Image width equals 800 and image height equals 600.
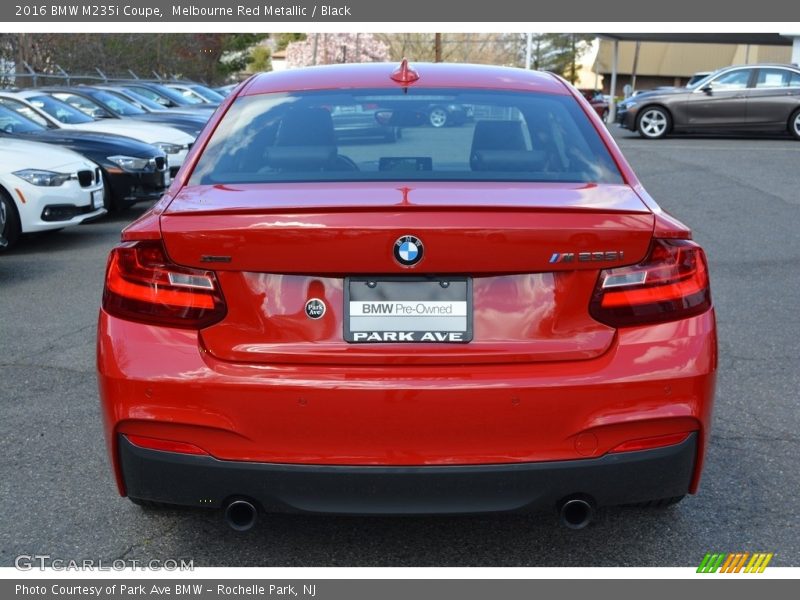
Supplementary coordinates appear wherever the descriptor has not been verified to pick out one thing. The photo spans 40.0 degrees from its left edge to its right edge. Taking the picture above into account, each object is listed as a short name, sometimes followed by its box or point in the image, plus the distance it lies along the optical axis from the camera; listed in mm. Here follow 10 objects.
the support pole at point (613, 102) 36269
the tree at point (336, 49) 83250
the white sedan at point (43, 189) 10023
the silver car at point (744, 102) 23859
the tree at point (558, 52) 105125
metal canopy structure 36281
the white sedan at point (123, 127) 14273
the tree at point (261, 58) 104456
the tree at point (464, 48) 72125
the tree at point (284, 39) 115062
